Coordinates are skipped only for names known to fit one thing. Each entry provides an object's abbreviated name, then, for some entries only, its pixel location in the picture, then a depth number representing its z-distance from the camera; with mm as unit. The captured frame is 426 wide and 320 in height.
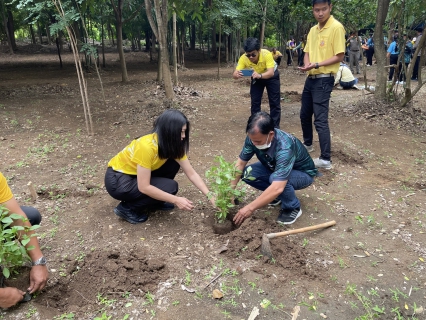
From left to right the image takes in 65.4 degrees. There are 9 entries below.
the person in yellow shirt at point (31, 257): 1919
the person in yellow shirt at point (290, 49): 17216
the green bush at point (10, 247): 1831
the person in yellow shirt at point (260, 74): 4453
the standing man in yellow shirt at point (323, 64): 3719
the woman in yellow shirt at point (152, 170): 2516
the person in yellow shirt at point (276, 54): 14202
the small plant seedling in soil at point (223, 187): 2530
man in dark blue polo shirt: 2543
